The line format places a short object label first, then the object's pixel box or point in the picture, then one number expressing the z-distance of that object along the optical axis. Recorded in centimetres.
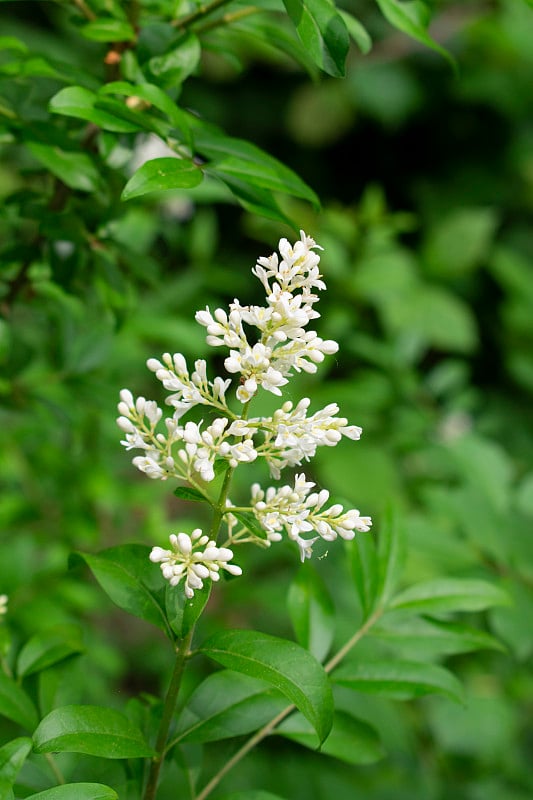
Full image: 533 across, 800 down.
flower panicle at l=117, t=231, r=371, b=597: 44
